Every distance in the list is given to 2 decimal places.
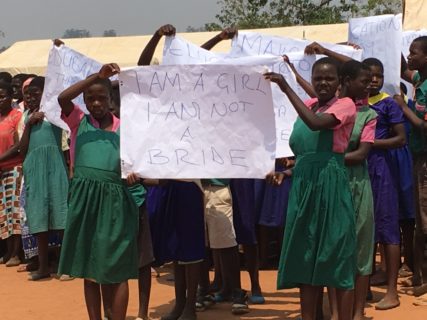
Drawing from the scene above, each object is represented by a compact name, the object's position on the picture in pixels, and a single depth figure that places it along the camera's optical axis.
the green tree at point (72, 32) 172.77
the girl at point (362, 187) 5.21
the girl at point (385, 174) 5.96
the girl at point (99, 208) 4.75
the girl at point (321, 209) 4.74
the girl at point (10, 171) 8.13
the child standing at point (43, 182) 7.60
